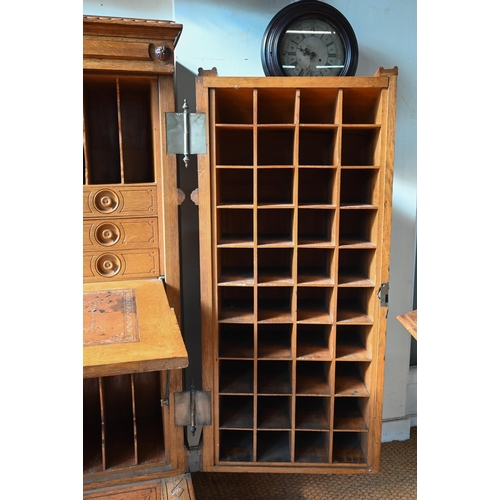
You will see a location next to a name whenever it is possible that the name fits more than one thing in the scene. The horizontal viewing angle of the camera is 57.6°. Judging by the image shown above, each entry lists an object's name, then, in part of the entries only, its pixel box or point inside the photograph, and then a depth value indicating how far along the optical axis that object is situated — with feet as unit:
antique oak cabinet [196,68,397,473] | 5.93
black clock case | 6.29
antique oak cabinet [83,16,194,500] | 5.42
